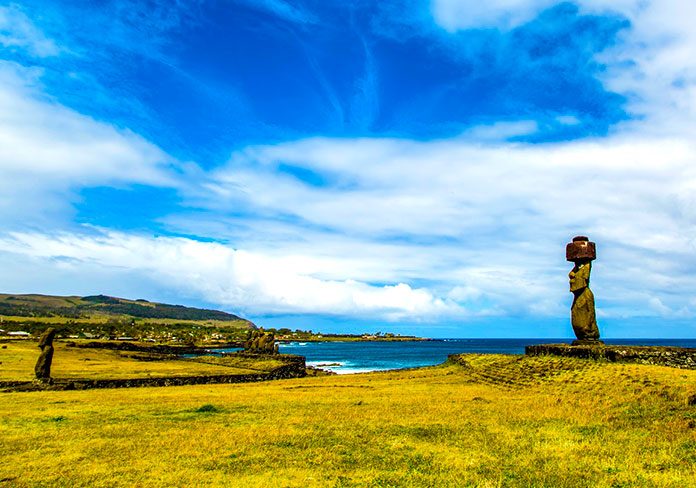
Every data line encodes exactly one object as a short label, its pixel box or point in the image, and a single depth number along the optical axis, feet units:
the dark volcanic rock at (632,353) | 92.32
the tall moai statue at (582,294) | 98.58
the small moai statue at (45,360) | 112.47
